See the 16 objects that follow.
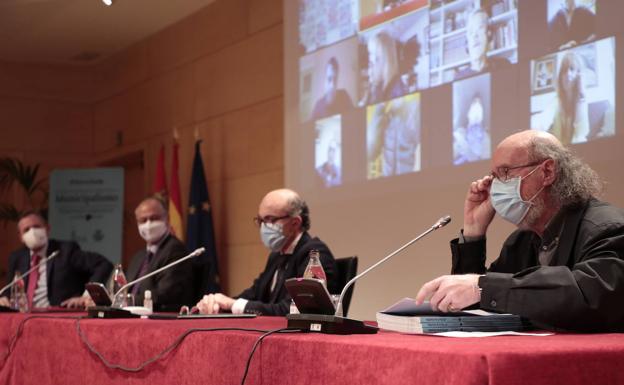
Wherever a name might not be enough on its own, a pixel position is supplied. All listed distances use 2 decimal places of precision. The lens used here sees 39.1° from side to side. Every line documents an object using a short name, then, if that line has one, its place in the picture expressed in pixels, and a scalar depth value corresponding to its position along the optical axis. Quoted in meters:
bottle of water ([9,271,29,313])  4.20
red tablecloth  1.44
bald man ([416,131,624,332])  2.02
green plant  8.24
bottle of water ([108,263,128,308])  3.68
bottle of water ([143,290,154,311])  3.53
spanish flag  7.20
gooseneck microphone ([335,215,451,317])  2.15
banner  7.97
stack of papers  1.88
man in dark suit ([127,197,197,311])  4.42
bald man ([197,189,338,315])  3.88
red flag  7.57
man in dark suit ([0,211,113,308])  5.77
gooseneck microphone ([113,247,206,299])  3.48
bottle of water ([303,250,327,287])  2.54
